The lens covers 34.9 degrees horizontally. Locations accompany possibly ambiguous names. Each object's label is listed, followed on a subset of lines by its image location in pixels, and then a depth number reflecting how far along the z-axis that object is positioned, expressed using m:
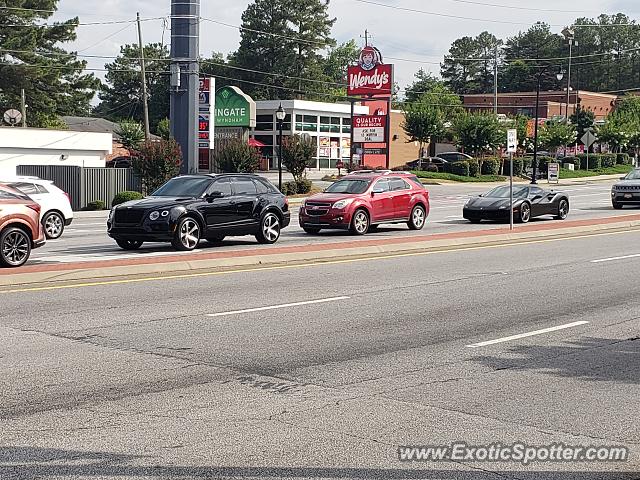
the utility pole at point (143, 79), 66.22
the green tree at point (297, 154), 52.28
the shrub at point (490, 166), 75.31
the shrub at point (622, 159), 93.56
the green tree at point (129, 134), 77.71
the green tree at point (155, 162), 44.91
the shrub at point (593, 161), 85.69
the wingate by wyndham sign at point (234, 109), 71.62
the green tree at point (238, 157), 49.66
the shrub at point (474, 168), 73.78
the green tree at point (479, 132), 79.53
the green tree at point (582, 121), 95.64
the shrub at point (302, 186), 52.38
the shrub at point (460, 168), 73.31
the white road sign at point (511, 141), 29.03
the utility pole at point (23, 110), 69.32
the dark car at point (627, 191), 40.34
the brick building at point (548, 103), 117.69
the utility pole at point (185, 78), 50.25
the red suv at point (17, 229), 17.52
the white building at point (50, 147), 53.47
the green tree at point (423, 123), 82.06
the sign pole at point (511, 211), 29.17
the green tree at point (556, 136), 83.62
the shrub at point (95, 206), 45.16
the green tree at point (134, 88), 125.62
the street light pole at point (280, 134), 46.34
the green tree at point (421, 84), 155.12
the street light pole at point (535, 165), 69.06
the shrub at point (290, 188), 51.78
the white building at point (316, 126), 81.19
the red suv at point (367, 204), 26.97
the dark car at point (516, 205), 32.50
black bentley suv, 21.06
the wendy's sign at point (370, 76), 67.75
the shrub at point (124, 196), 43.91
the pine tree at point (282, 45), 117.44
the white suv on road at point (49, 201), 26.30
